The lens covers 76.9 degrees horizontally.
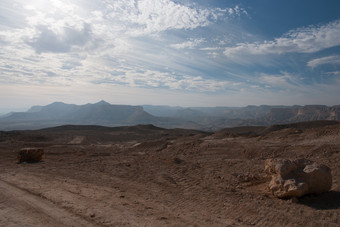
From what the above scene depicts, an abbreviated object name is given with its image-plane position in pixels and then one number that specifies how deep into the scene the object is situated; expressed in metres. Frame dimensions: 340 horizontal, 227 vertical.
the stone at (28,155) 13.10
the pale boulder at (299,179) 5.90
